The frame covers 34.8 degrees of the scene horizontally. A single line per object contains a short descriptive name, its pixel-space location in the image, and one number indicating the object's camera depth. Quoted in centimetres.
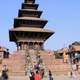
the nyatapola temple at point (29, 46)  1562
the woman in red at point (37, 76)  655
